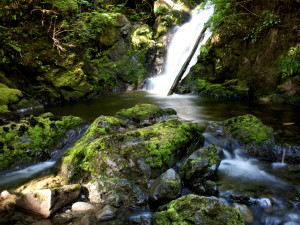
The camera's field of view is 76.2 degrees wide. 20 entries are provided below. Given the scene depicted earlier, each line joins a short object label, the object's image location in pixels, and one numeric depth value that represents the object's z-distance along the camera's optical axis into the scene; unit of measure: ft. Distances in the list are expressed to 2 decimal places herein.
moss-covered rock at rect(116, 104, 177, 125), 18.24
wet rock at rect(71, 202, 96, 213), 8.36
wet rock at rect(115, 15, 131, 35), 52.85
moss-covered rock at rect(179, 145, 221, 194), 9.93
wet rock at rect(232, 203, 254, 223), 8.20
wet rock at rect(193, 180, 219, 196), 9.71
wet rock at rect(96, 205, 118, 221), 8.11
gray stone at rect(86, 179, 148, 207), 8.91
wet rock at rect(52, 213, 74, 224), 7.78
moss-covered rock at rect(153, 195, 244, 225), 6.79
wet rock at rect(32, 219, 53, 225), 7.72
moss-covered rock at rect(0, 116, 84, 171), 12.33
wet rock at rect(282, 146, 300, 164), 12.28
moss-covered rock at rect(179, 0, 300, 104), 25.34
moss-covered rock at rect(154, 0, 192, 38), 52.85
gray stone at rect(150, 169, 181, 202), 8.90
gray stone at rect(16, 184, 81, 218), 8.02
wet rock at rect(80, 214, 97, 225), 7.54
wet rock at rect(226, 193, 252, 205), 9.22
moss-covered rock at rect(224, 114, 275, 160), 13.11
